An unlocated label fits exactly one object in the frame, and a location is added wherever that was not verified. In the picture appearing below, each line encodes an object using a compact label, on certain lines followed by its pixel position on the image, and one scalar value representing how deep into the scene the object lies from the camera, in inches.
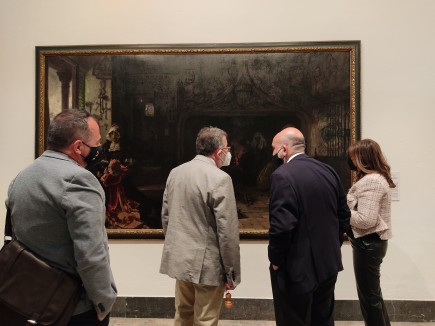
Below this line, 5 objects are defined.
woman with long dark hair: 131.8
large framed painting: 178.2
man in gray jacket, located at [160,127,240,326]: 116.3
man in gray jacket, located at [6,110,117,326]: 73.9
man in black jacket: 107.3
